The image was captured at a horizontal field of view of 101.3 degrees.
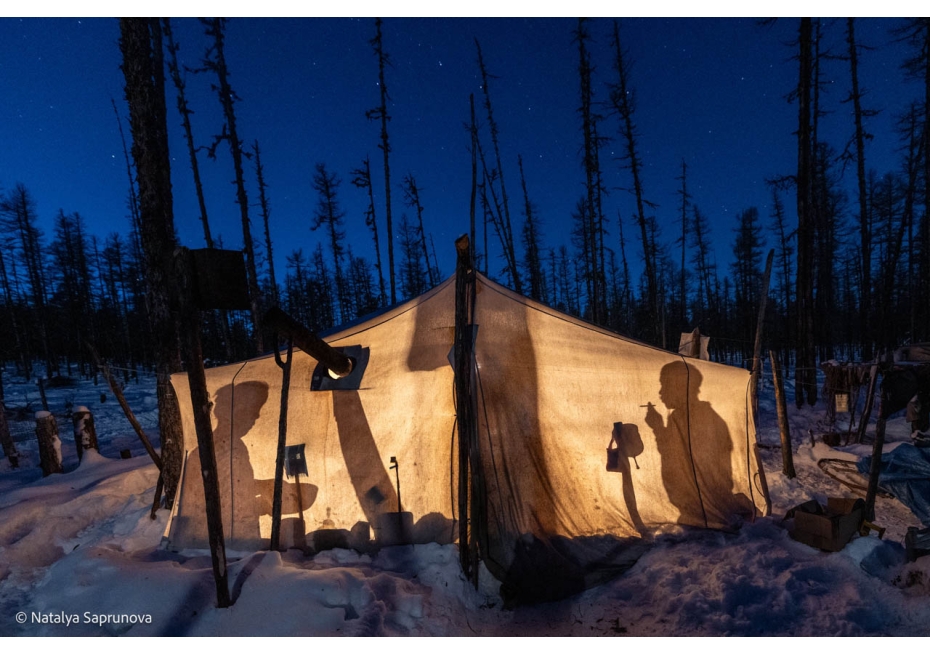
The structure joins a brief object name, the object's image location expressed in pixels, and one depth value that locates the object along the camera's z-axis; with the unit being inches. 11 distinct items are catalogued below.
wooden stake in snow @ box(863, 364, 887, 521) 180.5
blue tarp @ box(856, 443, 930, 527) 181.5
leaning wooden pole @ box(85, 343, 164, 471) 205.8
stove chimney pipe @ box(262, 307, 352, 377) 137.7
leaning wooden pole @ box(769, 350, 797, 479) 257.4
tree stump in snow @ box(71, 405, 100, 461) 329.4
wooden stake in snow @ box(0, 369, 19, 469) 356.2
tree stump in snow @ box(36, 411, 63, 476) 305.6
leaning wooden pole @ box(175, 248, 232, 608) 115.5
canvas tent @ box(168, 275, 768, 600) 185.9
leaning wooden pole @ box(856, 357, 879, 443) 303.2
